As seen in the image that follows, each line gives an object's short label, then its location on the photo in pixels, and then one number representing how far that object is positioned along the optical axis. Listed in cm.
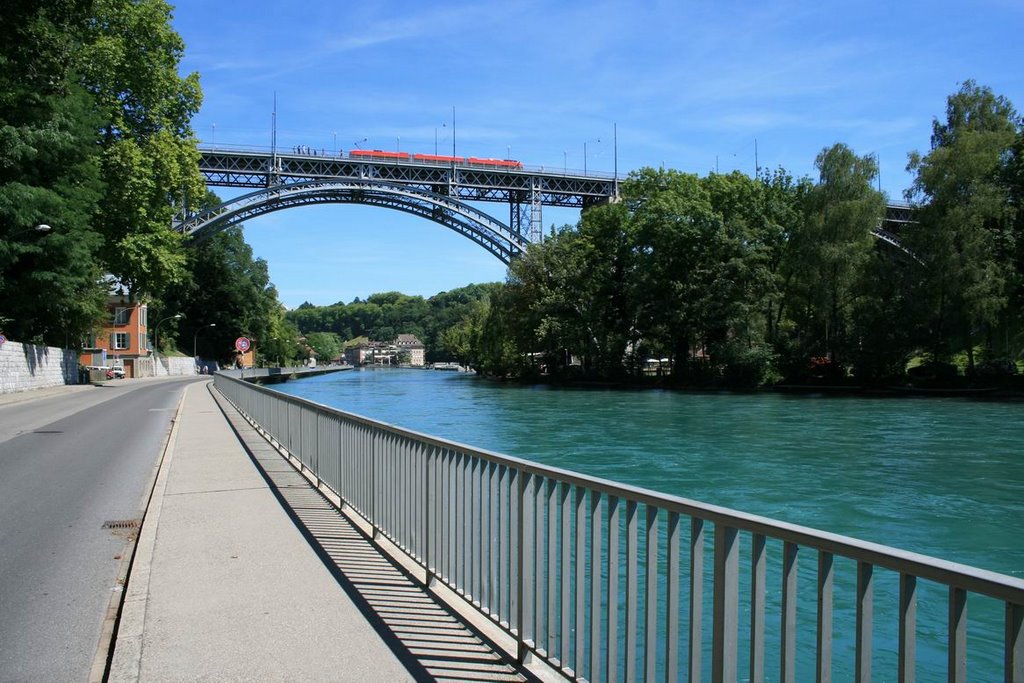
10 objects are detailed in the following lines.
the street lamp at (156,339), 8196
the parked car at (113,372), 6375
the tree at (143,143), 4088
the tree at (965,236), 4388
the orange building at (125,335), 7744
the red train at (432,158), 8838
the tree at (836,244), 4959
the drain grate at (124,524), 814
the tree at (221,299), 8988
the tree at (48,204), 3250
